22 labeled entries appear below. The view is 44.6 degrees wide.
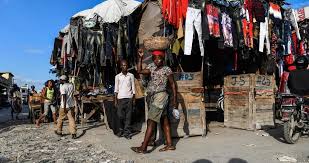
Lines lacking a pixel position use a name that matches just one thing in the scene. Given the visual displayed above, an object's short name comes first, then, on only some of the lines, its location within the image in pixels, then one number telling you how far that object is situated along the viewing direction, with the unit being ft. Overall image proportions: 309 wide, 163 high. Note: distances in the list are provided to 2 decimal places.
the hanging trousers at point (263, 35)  34.97
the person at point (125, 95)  28.78
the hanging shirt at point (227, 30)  31.73
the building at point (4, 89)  137.77
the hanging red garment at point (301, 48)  42.87
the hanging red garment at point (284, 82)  26.48
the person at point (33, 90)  55.36
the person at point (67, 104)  30.71
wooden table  36.48
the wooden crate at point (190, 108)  27.43
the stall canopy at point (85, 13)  42.49
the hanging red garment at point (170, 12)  30.45
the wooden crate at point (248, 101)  29.81
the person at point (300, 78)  24.59
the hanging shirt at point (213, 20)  30.50
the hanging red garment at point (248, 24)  33.42
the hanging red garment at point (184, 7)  30.37
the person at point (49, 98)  42.70
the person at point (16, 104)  64.88
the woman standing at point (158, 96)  22.21
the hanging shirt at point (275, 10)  36.65
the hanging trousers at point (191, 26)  29.91
